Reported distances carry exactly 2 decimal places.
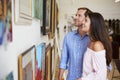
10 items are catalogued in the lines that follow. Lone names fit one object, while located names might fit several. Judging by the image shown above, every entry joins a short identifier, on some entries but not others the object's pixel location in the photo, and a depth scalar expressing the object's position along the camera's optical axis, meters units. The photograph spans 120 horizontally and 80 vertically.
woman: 2.14
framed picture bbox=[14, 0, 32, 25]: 1.39
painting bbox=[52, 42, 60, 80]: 5.50
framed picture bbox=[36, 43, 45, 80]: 2.29
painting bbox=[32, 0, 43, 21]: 2.17
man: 2.66
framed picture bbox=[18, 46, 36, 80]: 1.43
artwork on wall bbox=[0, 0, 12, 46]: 1.03
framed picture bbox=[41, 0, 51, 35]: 2.84
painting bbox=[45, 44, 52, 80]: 3.18
